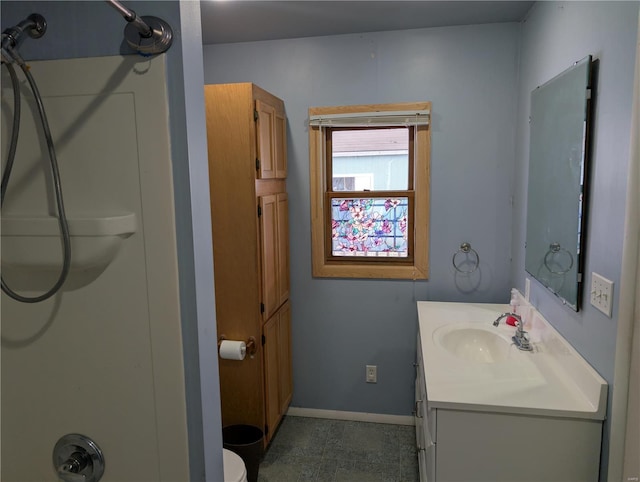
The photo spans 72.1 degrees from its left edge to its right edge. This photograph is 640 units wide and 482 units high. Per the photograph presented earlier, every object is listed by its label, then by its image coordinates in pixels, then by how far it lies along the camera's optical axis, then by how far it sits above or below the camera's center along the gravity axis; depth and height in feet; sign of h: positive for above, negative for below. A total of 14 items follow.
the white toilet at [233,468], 5.72 -3.69
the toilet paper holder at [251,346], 7.72 -2.74
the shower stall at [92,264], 3.26 -0.55
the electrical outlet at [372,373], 9.68 -4.09
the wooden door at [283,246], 8.93 -1.20
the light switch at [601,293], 4.60 -1.19
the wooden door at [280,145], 8.63 +0.87
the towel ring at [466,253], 8.98 -1.41
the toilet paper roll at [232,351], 6.38 -2.33
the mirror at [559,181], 5.34 +0.04
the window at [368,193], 9.02 -0.13
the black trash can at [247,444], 7.52 -4.50
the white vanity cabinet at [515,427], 4.88 -2.75
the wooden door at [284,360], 9.12 -3.64
